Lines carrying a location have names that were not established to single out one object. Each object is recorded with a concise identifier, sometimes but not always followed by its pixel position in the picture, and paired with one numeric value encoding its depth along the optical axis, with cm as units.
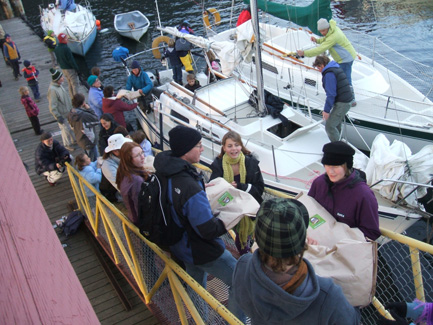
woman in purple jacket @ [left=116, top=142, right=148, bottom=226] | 389
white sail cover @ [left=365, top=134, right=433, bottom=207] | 712
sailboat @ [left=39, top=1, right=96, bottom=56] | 2136
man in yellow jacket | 920
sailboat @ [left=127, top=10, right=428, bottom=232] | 789
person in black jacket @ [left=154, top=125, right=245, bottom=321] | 296
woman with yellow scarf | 440
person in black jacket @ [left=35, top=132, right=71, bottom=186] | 726
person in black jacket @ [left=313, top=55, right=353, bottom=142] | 734
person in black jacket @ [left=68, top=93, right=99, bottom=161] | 766
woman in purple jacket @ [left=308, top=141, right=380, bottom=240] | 325
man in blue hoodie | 194
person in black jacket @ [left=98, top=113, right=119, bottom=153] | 711
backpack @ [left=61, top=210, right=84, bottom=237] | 677
